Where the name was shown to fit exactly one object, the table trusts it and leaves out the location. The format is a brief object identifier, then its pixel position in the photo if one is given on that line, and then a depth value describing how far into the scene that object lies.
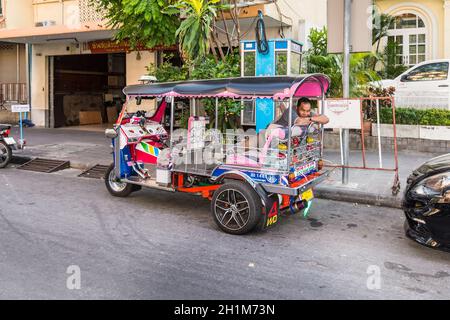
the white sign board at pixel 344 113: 7.41
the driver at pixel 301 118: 5.90
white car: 11.53
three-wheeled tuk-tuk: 5.48
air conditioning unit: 16.14
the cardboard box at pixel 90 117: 19.63
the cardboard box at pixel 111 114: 20.69
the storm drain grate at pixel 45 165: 10.33
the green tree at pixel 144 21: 9.84
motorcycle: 10.54
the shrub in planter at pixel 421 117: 10.98
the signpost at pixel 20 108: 11.57
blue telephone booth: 10.19
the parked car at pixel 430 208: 4.58
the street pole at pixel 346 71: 7.82
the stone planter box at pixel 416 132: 10.88
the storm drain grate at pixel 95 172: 9.56
